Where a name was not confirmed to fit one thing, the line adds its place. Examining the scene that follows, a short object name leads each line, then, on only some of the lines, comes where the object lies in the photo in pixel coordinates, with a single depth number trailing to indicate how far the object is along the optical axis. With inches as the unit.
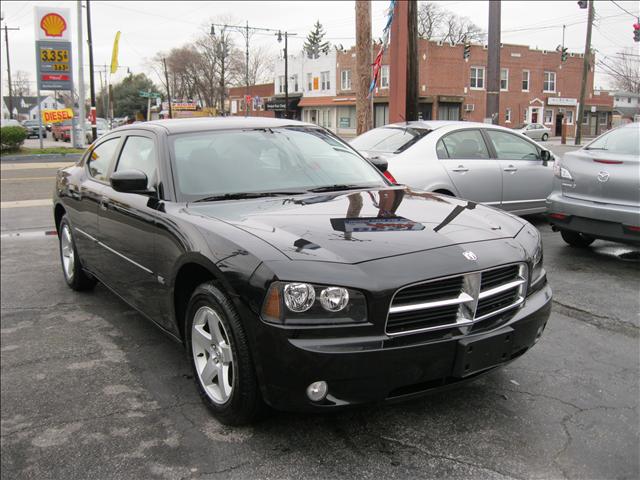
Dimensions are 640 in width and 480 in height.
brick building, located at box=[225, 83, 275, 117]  2588.6
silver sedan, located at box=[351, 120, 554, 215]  279.9
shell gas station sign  993.5
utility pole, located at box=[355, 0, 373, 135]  535.5
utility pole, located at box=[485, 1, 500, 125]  504.1
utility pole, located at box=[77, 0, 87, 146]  1071.0
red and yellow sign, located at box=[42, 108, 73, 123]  1030.4
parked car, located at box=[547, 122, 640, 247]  227.1
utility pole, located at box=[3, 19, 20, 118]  2588.6
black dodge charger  97.1
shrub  915.4
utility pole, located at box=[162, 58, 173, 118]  2996.1
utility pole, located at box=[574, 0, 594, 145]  444.4
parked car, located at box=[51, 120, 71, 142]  1584.6
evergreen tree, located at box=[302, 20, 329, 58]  3907.5
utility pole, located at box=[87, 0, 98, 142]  1119.7
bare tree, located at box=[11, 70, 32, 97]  4335.6
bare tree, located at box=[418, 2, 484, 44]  2546.8
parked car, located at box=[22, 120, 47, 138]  2048.5
